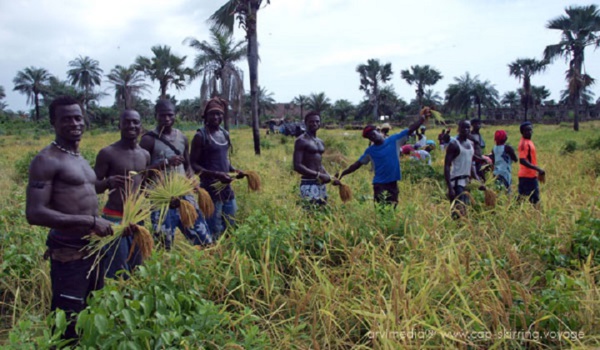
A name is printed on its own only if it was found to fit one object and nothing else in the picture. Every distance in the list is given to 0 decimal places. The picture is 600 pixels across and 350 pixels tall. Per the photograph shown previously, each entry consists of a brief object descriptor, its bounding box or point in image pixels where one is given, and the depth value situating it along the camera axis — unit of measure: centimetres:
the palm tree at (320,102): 6034
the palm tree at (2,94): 5419
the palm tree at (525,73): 4383
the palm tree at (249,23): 1421
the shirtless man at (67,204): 235
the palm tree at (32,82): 5269
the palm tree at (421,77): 5514
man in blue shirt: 480
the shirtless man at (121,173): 315
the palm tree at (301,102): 6612
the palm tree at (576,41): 2344
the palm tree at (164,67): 2983
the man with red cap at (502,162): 602
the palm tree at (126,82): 3719
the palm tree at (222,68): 2098
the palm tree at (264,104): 6341
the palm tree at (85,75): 5009
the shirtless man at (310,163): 465
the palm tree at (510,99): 5866
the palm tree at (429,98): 5541
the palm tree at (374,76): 5812
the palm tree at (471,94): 5353
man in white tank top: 501
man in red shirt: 554
